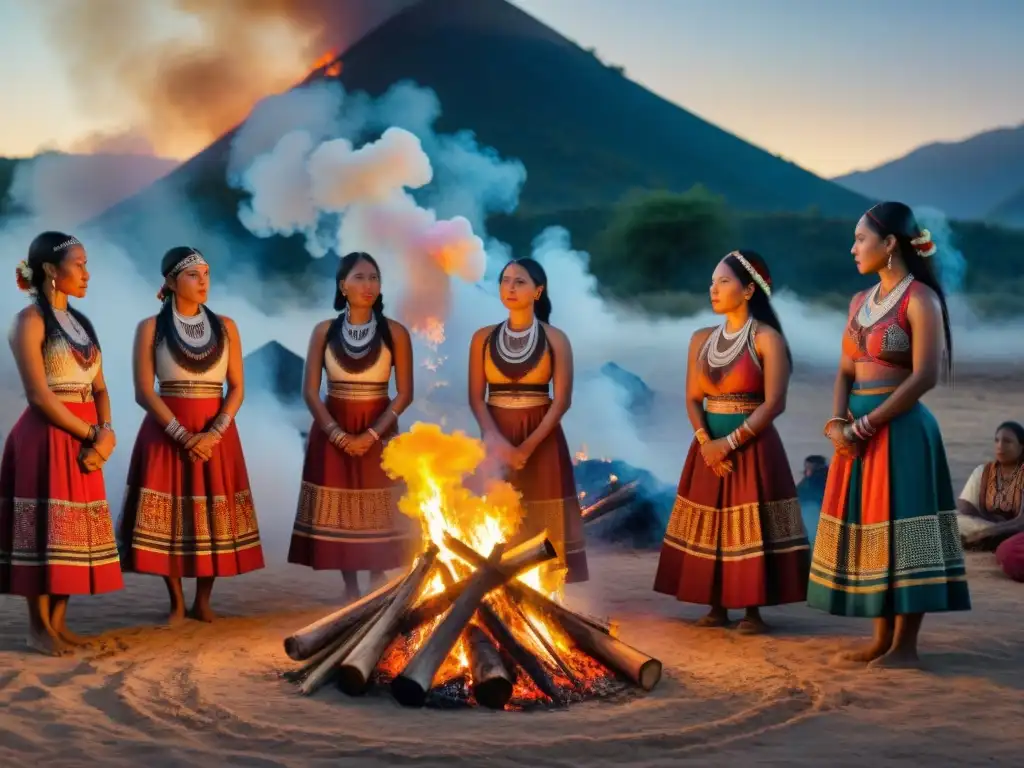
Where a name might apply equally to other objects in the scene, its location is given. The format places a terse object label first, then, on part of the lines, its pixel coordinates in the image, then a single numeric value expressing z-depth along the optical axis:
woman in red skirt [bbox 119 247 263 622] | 6.31
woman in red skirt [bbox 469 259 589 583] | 6.57
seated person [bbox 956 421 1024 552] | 9.12
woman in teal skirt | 5.22
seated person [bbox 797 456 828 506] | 10.54
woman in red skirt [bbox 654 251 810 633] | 6.19
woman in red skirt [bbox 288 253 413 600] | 6.84
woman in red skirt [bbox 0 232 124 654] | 5.67
